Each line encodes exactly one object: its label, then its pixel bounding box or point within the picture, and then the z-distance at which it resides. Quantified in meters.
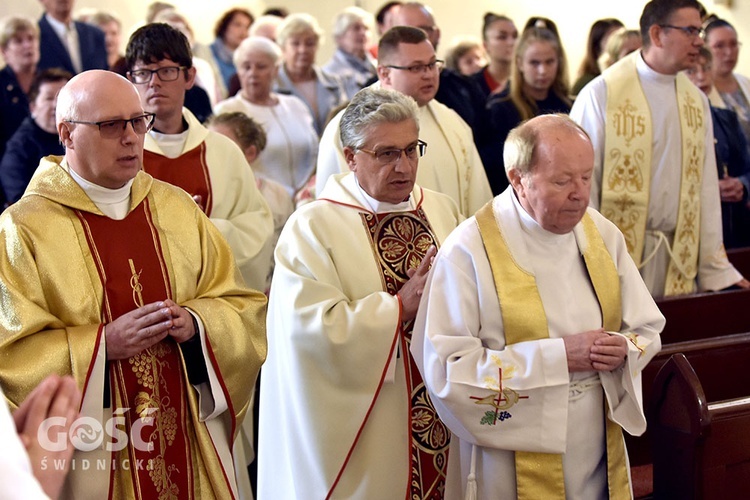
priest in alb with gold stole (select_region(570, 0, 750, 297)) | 5.88
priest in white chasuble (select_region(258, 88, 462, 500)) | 4.07
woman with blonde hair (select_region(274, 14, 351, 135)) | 8.04
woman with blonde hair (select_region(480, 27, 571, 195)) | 6.59
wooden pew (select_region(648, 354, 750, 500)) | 3.89
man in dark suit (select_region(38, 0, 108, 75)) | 8.62
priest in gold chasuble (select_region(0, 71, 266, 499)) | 3.47
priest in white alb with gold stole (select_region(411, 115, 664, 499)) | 3.55
